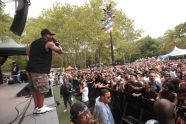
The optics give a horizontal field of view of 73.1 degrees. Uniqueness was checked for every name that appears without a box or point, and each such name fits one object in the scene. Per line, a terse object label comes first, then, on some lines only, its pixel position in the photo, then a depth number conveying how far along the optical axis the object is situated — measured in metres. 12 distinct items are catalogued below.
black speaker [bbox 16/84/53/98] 3.80
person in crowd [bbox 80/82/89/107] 5.72
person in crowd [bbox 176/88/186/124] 2.20
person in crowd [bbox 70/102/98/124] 1.30
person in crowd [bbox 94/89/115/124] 2.44
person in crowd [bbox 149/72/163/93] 4.29
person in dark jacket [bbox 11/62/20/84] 8.17
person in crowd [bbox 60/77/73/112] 7.11
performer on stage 2.08
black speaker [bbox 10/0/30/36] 3.12
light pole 10.82
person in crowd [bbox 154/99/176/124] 1.59
